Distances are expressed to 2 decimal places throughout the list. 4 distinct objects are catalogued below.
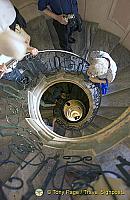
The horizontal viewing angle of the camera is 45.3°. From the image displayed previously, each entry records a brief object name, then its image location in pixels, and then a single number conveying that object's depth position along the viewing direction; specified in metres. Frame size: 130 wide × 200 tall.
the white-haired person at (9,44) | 1.58
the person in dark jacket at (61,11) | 2.06
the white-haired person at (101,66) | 1.82
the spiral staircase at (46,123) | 1.92
